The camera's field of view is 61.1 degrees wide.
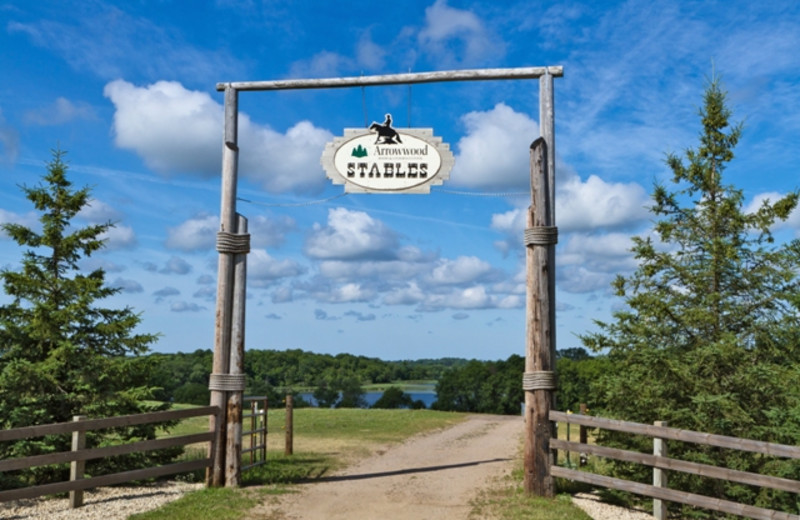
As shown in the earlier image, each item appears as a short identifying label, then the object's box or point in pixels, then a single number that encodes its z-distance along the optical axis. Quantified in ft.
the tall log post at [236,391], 34.05
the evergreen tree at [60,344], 34.55
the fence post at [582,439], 40.65
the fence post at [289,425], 45.34
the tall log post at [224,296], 33.96
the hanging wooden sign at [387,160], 35.01
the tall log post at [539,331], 31.55
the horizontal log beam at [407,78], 33.88
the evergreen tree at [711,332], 30.42
